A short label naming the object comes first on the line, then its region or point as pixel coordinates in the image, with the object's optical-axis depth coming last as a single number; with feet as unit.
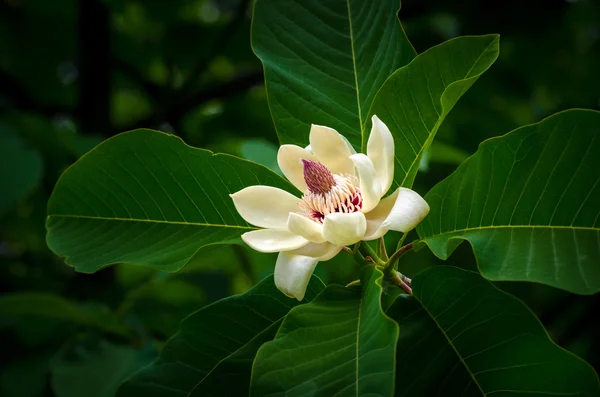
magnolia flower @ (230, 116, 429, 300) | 4.11
